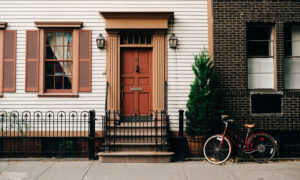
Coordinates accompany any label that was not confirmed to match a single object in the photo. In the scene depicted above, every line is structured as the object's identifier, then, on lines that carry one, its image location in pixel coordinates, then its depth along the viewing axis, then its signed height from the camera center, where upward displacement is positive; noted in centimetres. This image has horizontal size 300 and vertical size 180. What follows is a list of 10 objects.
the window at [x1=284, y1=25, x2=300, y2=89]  754 +116
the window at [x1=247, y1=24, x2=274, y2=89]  754 +112
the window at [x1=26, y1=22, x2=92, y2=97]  748 +102
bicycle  640 -133
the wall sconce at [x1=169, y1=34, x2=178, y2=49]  743 +155
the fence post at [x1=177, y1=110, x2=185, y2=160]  671 -121
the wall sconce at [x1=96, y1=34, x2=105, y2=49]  740 +154
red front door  759 +40
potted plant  677 -33
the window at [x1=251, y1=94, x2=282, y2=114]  734 -25
